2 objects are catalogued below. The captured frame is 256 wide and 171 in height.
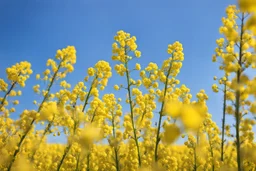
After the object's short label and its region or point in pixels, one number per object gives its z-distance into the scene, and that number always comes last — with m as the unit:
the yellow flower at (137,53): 1.06
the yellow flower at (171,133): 0.13
